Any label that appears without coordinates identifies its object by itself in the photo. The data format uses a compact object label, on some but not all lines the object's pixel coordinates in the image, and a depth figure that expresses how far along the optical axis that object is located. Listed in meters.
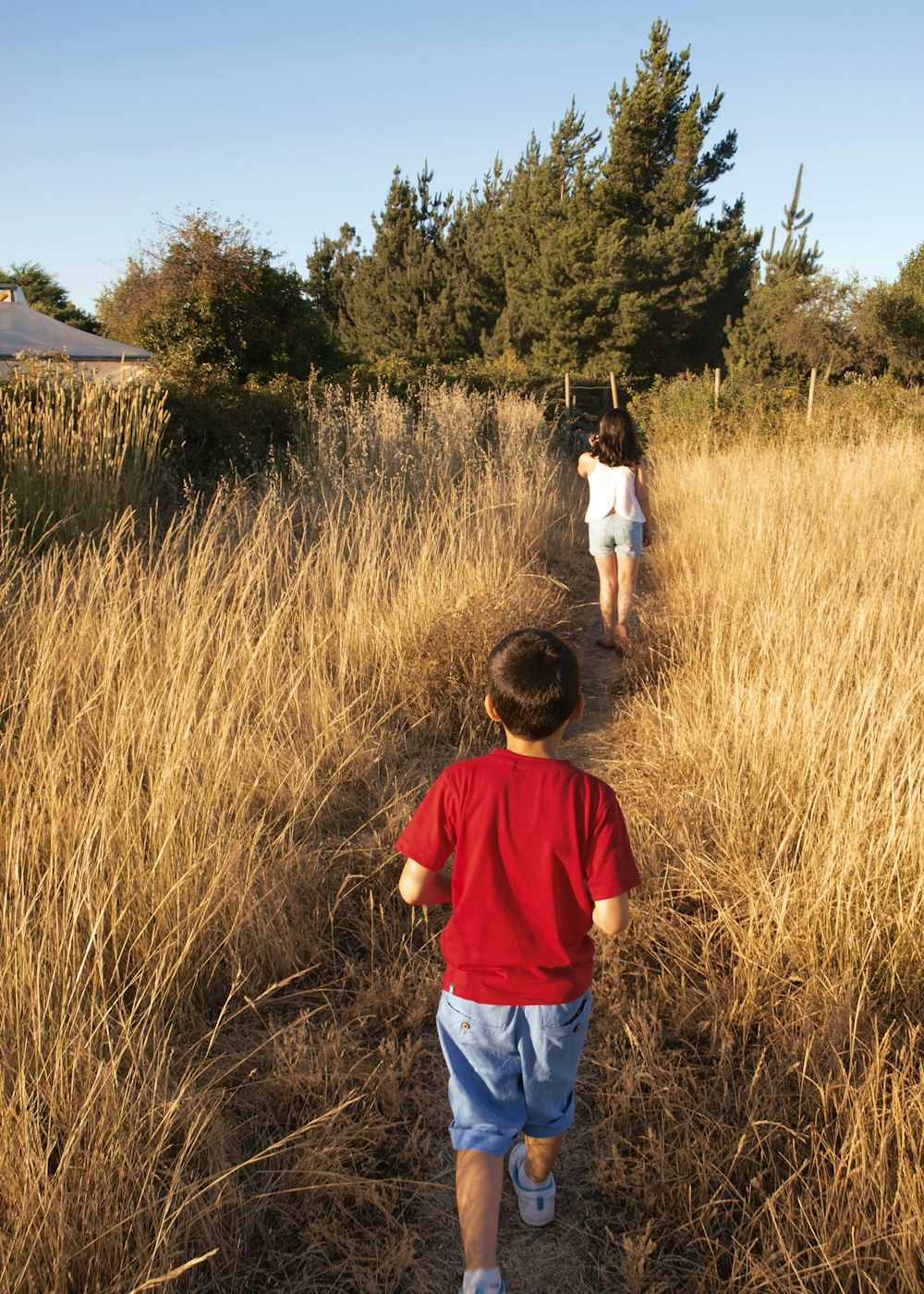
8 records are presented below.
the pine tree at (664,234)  29.92
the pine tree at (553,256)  30.03
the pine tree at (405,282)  32.28
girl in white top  5.69
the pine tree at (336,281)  36.16
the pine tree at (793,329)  27.09
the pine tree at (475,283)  32.97
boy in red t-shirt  1.57
